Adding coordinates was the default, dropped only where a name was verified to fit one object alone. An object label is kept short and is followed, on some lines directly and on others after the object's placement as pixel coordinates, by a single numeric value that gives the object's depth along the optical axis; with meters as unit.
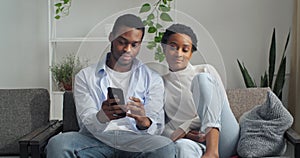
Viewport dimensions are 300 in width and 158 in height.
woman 2.22
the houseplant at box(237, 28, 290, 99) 3.03
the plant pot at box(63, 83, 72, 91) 2.92
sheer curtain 2.93
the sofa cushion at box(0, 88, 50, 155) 2.56
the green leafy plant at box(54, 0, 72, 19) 3.07
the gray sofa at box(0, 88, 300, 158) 2.51
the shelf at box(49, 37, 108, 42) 3.01
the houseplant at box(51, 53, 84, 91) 2.93
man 2.09
